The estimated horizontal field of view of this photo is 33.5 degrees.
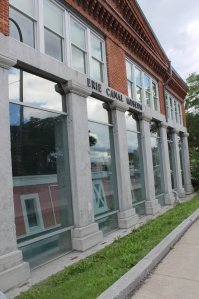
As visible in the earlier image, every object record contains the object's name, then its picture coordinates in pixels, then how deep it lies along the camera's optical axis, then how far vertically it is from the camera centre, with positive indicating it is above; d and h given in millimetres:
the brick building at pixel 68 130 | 6652 +1413
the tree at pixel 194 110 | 34750 +7309
